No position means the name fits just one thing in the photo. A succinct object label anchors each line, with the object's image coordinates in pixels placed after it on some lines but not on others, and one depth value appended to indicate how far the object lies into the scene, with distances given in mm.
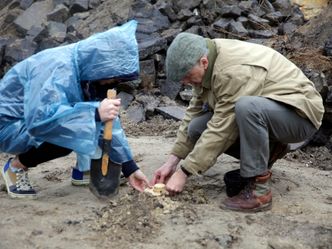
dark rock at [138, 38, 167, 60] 7121
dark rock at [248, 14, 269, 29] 7867
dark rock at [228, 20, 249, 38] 7496
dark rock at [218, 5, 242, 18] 7934
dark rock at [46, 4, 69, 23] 9461
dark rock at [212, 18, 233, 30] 7607
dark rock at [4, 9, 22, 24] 9773
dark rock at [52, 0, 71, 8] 9864
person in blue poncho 3158
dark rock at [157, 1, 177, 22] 8163
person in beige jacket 3111
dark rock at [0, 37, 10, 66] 8152
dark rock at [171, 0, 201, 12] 8312
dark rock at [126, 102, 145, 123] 6293
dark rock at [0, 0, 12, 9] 10835
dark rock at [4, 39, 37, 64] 7973
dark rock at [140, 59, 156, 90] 7004
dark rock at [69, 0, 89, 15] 9586
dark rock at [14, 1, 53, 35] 9342
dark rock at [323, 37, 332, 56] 5523
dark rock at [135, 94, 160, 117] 6344
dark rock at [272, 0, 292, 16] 8805
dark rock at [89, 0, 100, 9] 9669
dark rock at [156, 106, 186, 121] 6039
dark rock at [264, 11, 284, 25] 8203
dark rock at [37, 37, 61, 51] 8188
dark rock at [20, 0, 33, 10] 10273
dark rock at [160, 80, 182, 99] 6766
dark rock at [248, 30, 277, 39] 7504
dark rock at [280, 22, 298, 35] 7518
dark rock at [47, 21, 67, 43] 8432
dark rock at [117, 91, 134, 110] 6676
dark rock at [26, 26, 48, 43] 8570
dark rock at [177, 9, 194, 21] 8031
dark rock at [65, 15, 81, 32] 8945
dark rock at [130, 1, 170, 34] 7938
